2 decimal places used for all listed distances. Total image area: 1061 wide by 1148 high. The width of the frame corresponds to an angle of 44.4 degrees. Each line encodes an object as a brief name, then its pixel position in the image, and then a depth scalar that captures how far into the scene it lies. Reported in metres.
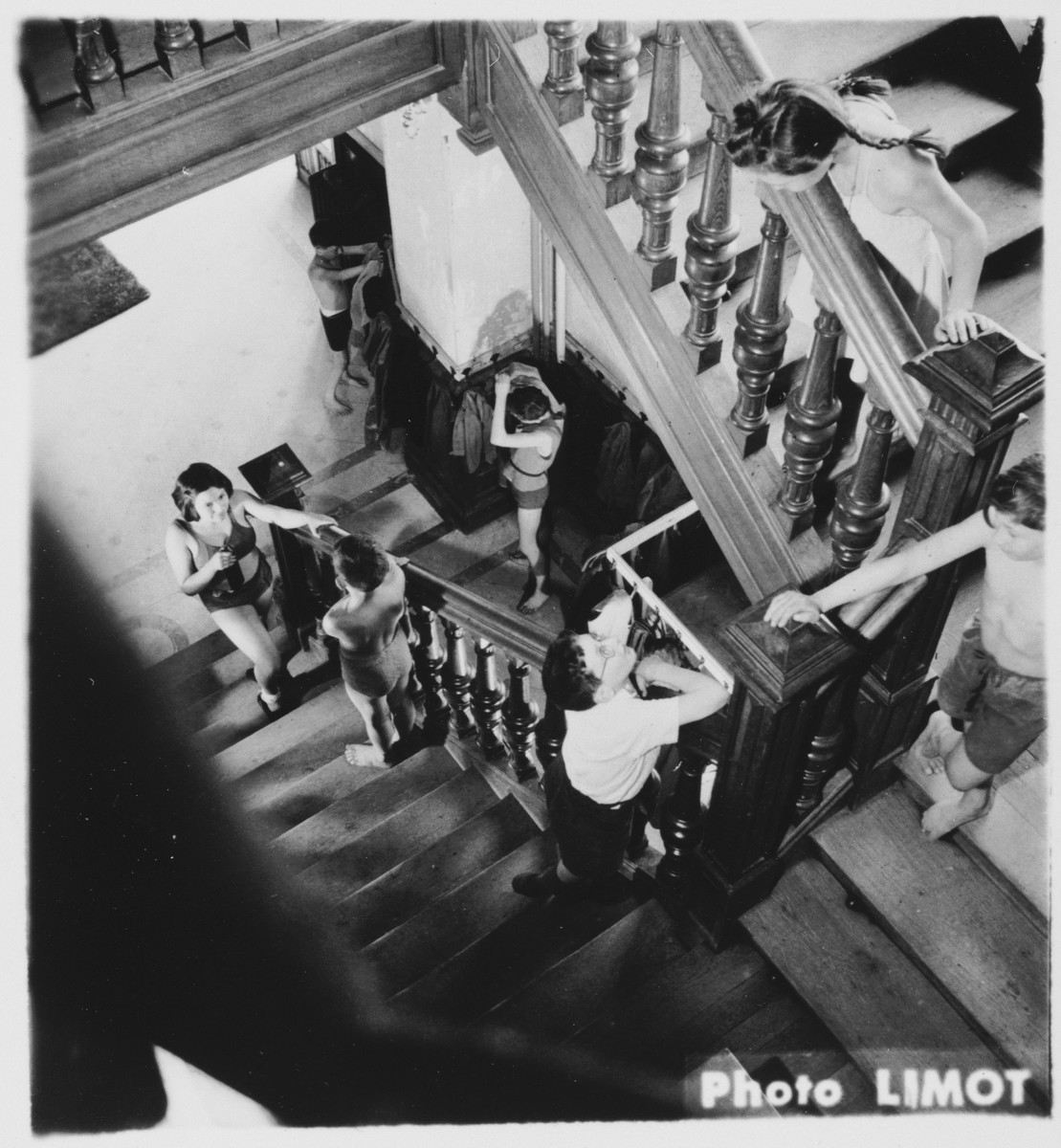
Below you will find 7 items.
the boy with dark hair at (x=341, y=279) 7.22
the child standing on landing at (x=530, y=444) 6.04
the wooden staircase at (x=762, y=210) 3.90
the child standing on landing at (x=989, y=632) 2.94
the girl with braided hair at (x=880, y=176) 3.03
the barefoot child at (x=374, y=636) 4.26
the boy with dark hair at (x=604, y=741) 3.38
